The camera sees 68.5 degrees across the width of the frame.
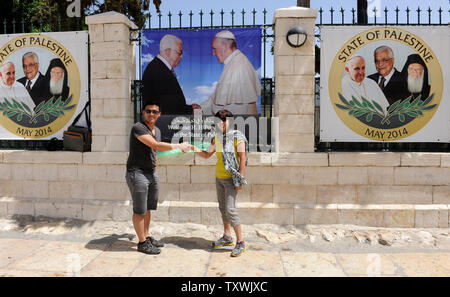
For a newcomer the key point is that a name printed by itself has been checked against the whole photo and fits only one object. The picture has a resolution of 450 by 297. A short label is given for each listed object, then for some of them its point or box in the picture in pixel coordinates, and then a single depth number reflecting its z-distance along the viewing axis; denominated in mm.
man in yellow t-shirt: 4188
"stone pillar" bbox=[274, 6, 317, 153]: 5262
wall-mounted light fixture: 5152
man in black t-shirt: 4156
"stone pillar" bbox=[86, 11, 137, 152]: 5516
